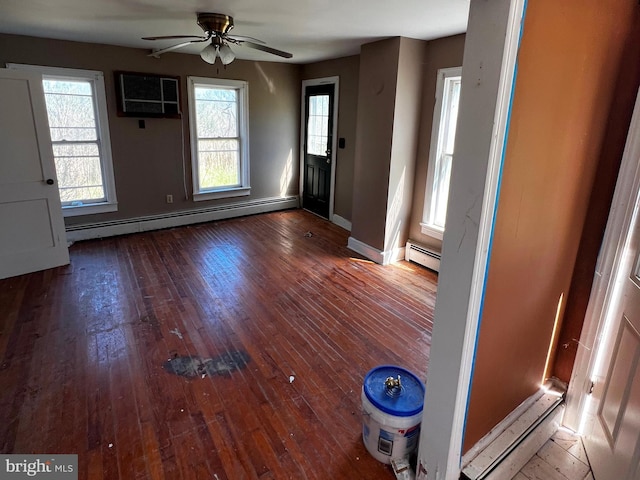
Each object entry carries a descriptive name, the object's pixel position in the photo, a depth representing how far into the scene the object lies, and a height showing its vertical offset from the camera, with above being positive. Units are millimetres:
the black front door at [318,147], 5438 -158
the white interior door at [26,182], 3352 -515
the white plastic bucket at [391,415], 1658 -1208
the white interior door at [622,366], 1433 -905
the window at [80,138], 4188 -120
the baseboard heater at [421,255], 4039 -1257
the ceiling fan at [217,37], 2920 +758
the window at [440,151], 3617 -101
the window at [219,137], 5145 -63
